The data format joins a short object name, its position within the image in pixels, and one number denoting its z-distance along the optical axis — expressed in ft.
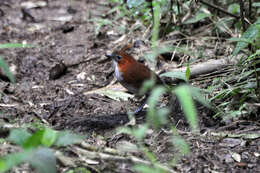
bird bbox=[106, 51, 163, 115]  26.17
